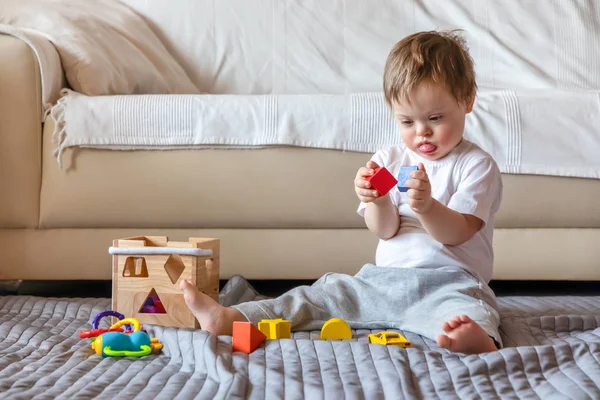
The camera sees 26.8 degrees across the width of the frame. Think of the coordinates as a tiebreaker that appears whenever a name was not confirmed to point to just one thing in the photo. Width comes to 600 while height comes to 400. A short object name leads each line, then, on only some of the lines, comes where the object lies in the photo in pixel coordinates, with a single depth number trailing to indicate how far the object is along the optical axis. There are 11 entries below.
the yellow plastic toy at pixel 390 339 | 1.76
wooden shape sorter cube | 1.89
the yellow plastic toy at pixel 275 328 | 1.80
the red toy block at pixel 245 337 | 1.69
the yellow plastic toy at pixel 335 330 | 1.81
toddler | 1.83
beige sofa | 2.29
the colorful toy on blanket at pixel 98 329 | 1.85
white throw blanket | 2.29
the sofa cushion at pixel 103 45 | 2.44
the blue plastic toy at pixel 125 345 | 1.73
